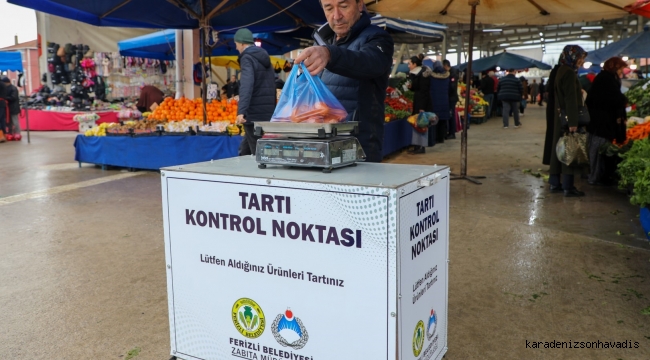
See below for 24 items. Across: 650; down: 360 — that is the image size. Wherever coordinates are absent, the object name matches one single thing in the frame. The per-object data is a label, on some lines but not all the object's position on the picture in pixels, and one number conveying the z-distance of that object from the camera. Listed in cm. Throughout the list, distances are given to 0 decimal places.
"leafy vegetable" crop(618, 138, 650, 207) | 427
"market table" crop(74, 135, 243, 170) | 790
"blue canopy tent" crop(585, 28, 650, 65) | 1179
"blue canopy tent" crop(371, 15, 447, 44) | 1152
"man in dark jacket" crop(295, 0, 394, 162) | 233
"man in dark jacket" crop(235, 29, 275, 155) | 552
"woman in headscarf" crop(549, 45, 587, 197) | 595
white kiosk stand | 171
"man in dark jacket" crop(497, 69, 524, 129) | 1639
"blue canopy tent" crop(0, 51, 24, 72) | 1405
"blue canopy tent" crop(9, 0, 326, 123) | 789
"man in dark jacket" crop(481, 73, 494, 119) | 1953
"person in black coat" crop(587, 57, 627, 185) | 632
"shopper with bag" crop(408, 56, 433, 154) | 1015
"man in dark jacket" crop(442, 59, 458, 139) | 1246
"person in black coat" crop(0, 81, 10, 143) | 1370
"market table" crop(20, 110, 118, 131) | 1724
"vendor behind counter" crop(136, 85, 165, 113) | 1347
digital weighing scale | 186
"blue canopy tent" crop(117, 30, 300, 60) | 1270
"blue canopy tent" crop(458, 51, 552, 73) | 1981
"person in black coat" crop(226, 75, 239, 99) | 1720
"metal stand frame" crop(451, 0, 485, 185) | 727
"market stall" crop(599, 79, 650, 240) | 435
